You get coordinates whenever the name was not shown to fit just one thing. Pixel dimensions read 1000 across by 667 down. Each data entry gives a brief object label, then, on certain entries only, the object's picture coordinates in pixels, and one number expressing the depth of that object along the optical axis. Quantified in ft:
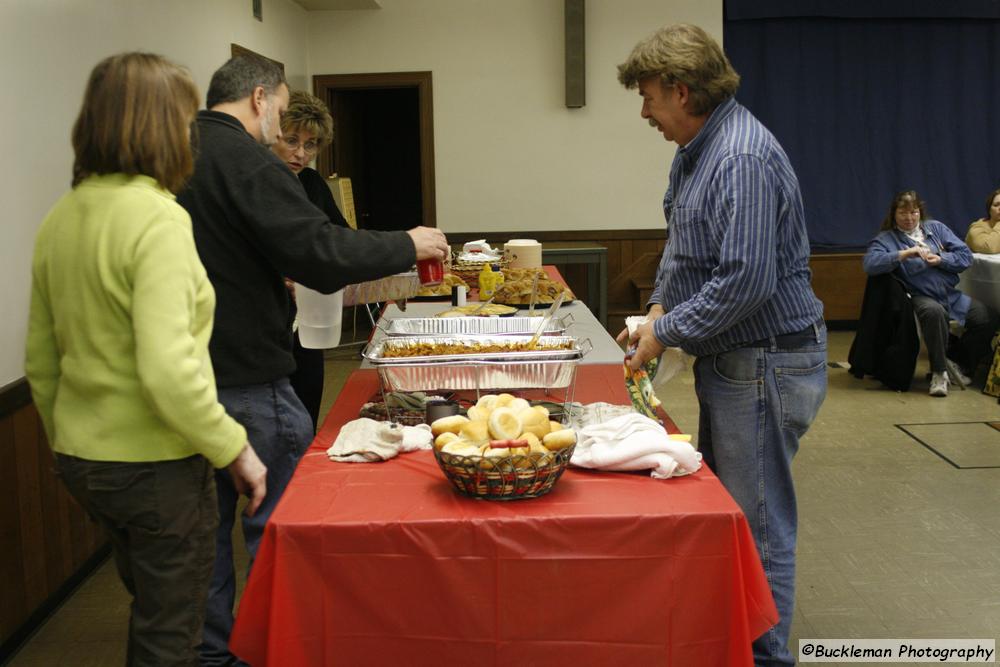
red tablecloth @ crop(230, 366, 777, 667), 5.48
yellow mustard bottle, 13.14
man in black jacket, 6.53
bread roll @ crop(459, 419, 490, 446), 5.83
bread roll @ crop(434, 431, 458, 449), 5.80
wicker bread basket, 5.51
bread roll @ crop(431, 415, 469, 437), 6.07
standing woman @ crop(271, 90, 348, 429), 10.11
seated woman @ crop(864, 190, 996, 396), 19.02
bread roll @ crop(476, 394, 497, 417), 6.19
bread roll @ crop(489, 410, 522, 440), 5.76
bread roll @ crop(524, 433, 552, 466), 5.53
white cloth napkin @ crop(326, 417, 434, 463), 6.49
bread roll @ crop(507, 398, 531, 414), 5.95
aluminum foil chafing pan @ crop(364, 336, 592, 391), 7.30
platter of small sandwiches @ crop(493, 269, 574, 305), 12.48
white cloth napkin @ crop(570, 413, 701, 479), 6.03
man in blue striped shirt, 6.66
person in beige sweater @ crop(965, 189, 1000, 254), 20.17
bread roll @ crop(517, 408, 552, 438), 5.82
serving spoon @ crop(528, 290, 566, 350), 7.92
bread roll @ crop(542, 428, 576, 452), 5.69
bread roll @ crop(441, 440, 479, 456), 5.64
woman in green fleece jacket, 4.91
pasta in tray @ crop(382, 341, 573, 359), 7.81
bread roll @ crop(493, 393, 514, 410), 6.21
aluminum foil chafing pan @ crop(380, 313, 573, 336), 9.24
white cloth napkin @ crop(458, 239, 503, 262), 15.62
